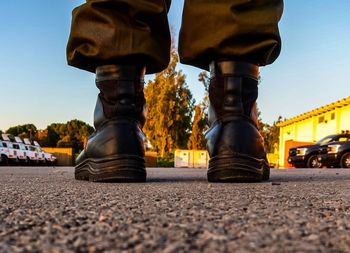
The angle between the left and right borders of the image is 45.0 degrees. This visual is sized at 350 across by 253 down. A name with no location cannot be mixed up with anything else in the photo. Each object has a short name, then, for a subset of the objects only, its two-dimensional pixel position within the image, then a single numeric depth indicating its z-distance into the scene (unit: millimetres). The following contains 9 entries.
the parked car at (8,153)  16927
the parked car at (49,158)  23203
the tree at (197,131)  24219
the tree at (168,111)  22875
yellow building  16969
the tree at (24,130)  42656
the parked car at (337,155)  9898
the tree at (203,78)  23100
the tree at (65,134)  41075
